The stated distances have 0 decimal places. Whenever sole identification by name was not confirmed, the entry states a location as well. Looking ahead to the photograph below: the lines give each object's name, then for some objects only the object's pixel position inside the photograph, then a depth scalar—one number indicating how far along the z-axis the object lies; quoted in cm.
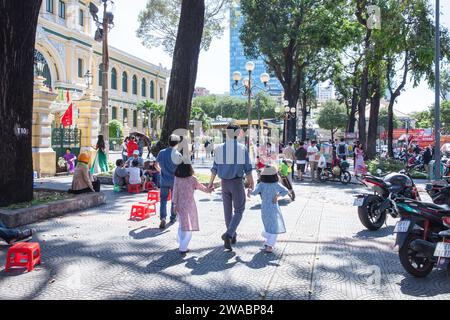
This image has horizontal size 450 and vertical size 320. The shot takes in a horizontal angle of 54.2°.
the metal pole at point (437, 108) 1331
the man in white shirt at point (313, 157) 1698
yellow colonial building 1628
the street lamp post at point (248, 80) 2111
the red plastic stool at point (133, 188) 1242
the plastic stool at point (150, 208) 877
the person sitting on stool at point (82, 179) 980
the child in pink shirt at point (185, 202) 597
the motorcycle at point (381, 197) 787
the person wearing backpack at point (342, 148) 1934
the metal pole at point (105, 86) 1666
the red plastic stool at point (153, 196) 957
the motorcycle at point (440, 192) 709
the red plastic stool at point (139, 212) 849
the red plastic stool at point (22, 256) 520
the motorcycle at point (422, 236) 495
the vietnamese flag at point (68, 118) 1986
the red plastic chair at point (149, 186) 1286
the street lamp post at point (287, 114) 2914
